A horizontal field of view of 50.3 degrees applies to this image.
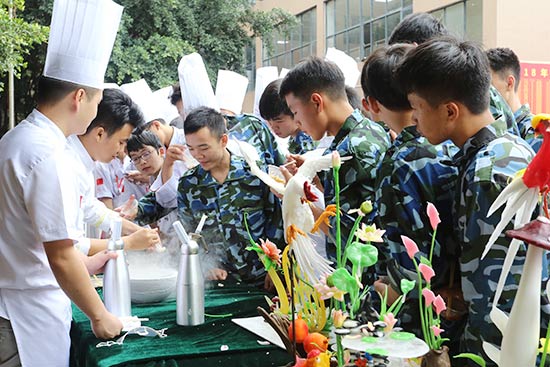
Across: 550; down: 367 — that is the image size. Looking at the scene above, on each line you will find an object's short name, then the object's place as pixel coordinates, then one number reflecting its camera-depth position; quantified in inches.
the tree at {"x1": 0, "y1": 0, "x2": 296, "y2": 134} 316.8
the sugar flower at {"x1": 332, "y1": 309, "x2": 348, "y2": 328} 33.4
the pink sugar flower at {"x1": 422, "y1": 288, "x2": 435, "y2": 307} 29.9
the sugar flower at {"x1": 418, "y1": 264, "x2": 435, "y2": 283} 30.1
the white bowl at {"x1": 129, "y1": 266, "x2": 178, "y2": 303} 71.2
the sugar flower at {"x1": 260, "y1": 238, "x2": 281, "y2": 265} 46.5
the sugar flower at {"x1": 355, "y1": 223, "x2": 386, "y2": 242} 33.8
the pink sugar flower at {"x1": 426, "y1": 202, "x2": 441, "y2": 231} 31.2
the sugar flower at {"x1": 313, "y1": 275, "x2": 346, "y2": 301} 33.1
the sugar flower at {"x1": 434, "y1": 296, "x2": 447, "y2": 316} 30.2
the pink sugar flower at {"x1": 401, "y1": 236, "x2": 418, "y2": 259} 30.8
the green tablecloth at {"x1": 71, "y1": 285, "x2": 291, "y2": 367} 52.9
